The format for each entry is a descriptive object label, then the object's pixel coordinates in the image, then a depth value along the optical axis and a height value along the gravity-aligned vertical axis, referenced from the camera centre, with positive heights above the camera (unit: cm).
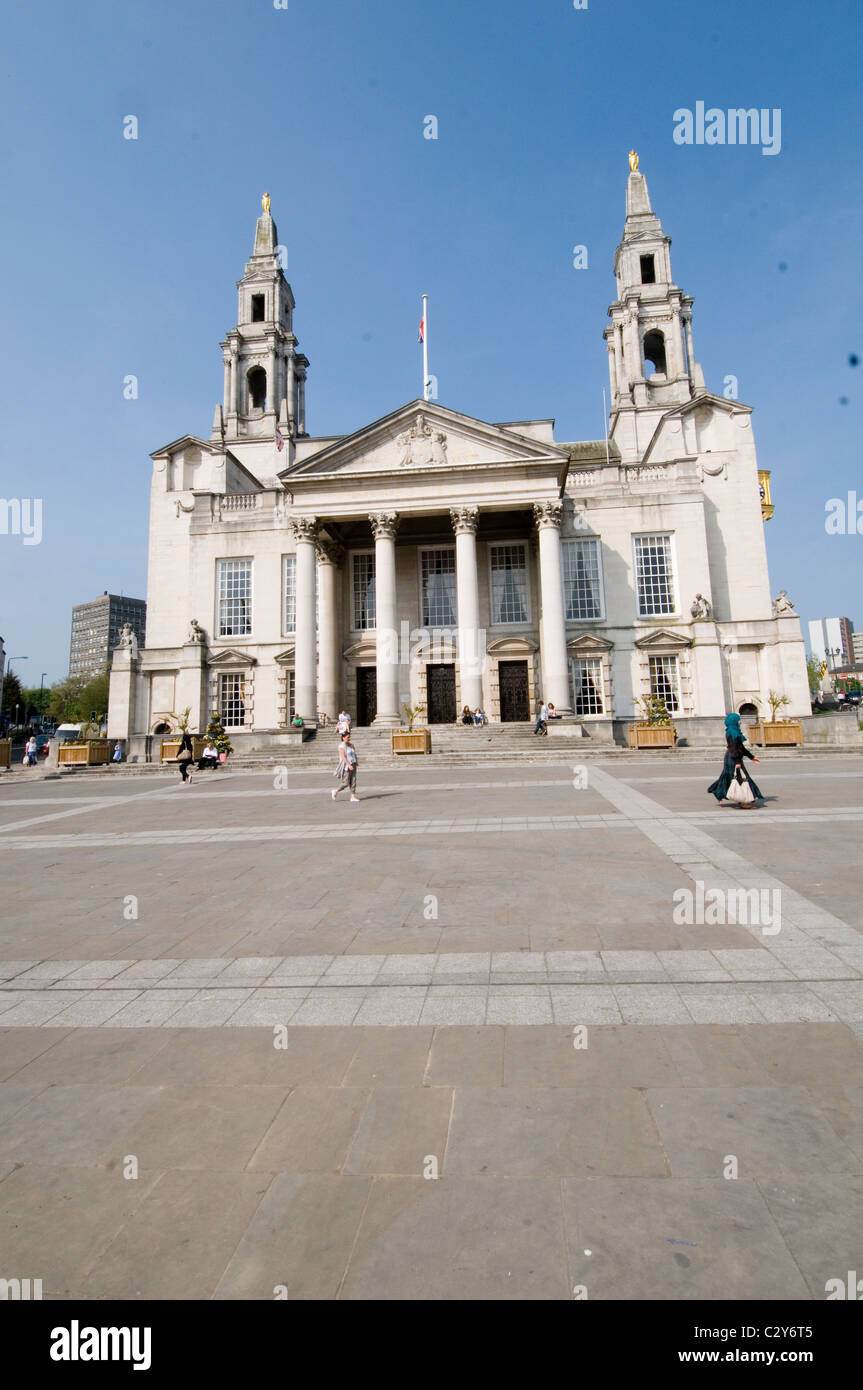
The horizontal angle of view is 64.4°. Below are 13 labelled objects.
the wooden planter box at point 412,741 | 2702 +13
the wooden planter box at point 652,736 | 2706 +7
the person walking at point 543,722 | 2930 +81
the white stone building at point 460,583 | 3250 +832
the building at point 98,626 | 17250 +3252
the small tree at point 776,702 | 2922 +138
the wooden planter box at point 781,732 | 2675 +6
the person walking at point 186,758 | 2217 -23
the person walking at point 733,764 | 1188 -50
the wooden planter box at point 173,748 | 3011 +15
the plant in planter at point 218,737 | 2966 +59
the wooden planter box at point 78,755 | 2942 -4
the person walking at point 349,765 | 1490 -40
